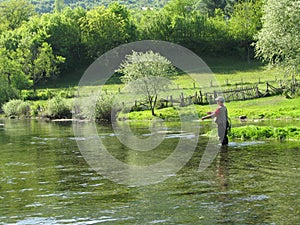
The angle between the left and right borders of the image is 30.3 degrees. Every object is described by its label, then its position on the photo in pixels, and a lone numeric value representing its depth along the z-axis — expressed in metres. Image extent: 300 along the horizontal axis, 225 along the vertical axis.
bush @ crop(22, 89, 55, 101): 99.16
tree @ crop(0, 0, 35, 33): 156.38
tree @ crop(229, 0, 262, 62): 118.94
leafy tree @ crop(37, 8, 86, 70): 123.81
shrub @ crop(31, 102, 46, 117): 85.20
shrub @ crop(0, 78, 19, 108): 97.50
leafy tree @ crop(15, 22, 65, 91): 112.12
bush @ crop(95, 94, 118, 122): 66.19
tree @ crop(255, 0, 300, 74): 47.19
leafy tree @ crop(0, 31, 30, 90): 107.81
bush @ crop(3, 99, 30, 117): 88.44
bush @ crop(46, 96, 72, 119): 77.50
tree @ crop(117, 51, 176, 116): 68.25
